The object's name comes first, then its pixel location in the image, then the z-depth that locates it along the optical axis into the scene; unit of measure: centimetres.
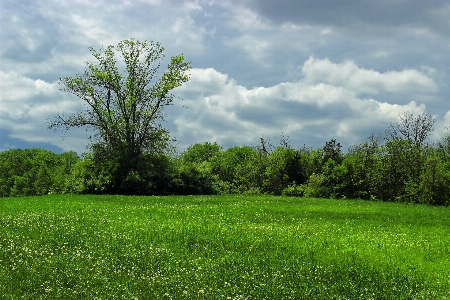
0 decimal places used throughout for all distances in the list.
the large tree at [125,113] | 5041
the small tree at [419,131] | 5944
